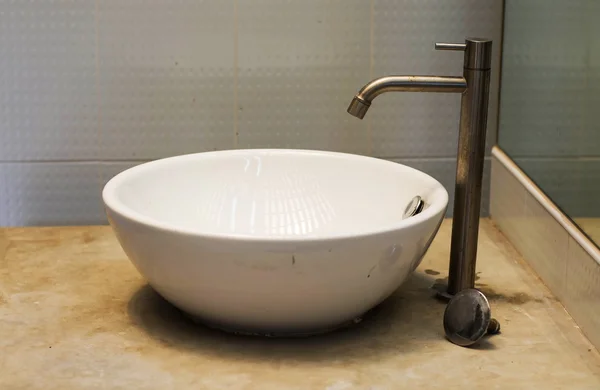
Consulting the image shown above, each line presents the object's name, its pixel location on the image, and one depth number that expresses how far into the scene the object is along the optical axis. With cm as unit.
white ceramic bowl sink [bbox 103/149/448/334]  104
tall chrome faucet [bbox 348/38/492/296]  120
